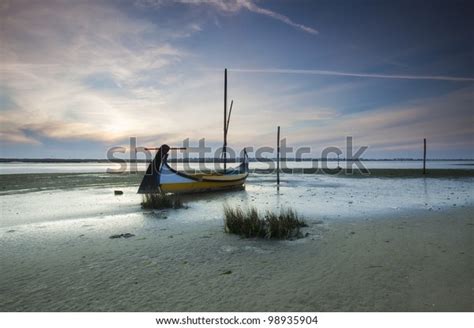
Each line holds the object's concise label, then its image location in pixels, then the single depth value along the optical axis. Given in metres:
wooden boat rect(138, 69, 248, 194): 14.90
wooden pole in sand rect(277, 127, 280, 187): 26.54
